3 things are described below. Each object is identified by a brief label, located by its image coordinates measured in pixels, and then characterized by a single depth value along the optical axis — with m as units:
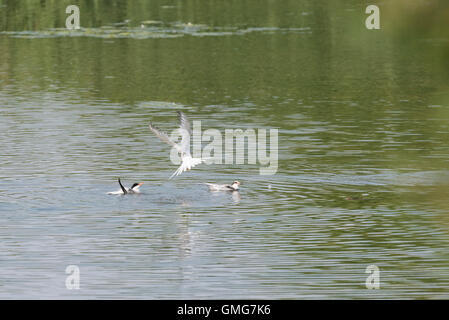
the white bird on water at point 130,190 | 19.81
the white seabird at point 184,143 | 16.12
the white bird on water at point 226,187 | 20.19
